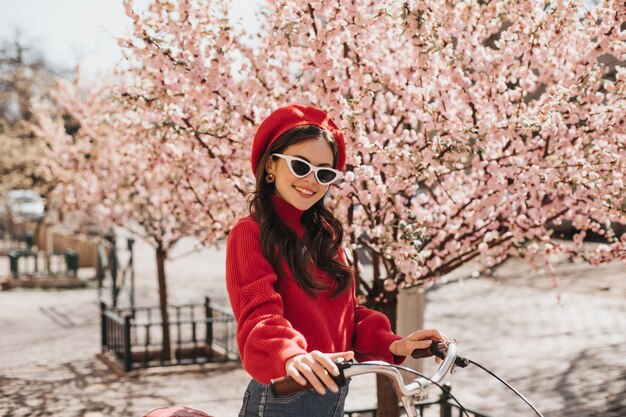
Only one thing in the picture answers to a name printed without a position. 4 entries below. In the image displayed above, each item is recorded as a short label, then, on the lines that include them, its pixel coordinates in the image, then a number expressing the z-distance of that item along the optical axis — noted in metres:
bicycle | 1.95
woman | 2.35
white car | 27.31
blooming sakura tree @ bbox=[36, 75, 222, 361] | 6.82
